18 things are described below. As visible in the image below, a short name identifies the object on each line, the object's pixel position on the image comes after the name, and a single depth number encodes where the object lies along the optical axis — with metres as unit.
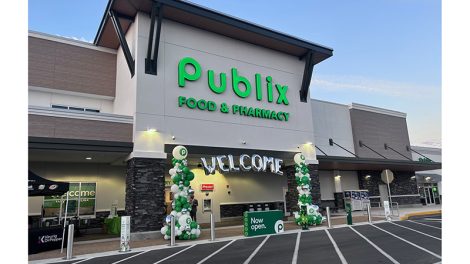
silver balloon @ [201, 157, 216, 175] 14.74
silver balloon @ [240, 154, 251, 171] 15.74
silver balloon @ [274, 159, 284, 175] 16.94
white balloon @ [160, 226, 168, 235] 13.03
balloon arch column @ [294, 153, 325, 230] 15.92
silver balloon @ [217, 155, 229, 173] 15.16
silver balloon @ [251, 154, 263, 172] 16.09
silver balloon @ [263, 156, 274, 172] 16.42
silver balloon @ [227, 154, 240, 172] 15.42
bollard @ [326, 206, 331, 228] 15.48
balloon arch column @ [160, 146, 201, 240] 13.04
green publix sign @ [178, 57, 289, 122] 16.17
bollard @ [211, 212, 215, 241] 12.76
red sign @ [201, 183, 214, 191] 21.25
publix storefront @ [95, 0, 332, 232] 14.64
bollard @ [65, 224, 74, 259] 9.95
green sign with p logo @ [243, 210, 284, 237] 13.52
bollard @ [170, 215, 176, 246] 11.98
